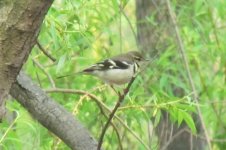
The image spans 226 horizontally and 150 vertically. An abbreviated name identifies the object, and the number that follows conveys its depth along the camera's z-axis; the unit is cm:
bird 867
